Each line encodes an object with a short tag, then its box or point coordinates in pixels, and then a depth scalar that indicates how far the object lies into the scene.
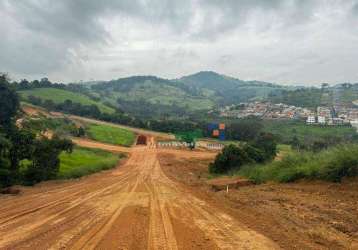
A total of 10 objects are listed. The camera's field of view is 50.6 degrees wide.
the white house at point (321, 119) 131.60
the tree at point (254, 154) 40.75
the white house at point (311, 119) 131.81
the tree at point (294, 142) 85.21
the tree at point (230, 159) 37.62
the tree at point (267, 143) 56.41
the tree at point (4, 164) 25.90
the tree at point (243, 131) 101.00
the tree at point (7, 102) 46.34
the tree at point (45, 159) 30.12
